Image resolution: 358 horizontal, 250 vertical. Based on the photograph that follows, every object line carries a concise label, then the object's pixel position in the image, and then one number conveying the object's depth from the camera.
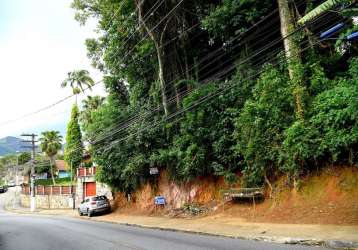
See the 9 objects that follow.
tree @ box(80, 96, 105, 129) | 57.97
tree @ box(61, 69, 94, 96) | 60.56
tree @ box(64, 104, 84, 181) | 55.11
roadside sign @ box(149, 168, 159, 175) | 25.23
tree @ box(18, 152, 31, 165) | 98.12
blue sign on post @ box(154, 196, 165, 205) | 24.55
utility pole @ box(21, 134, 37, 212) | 46.53
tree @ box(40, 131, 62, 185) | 68.00
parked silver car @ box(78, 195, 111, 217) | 29.83
